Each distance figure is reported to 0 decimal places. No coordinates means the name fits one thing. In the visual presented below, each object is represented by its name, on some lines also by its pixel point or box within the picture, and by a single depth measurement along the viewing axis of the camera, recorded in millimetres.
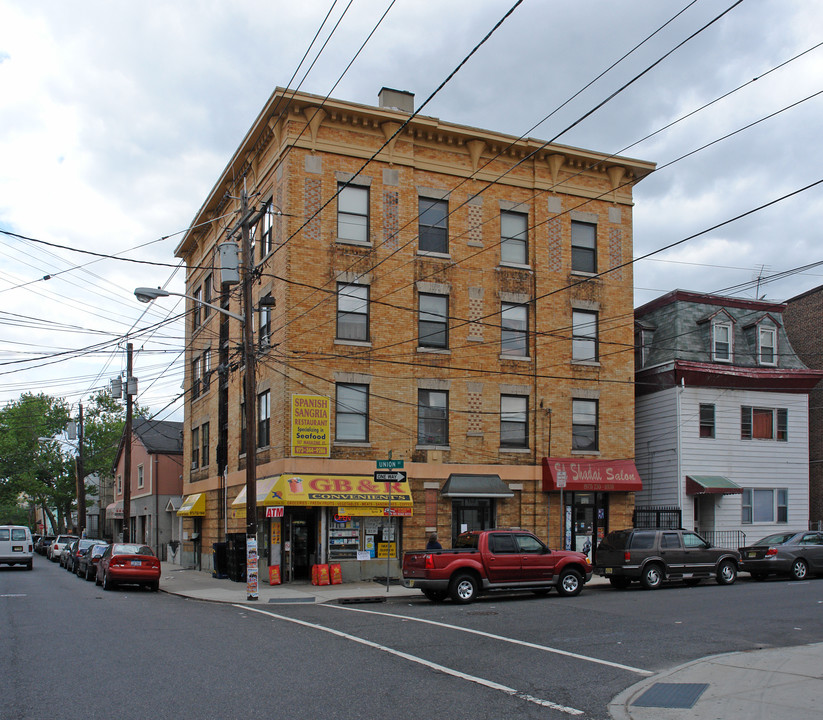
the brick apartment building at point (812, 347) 33625
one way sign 21511
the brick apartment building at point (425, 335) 25750
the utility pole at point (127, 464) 35938
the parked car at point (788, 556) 24594
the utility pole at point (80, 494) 50500
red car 24875
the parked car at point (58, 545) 48406
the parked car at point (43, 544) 61606
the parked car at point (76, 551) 36688
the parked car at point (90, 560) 30250
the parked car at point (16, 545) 38281
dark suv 22219
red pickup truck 19391
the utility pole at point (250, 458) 20781
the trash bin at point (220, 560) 28895
